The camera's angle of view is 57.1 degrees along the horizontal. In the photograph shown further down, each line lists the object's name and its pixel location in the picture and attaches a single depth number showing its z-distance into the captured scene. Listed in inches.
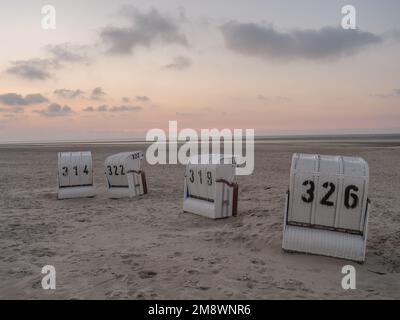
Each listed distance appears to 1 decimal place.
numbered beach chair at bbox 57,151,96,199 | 603.1
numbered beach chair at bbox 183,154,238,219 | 441.1
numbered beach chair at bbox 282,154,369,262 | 303.0
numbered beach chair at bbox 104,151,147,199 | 596.7
